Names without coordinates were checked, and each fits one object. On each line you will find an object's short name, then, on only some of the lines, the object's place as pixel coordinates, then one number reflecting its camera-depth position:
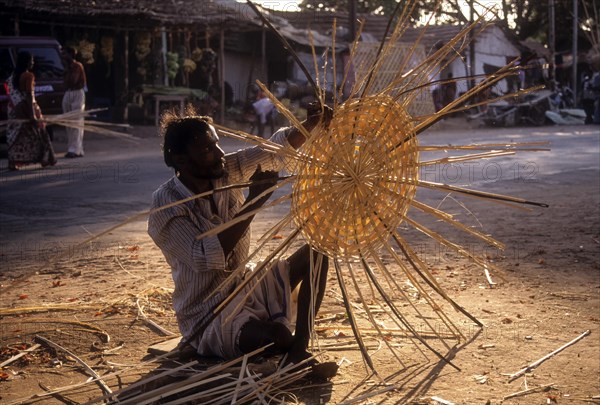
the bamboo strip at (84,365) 3.03
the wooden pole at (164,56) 20.09
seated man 3.10
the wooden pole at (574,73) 26.73
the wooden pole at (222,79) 19.46
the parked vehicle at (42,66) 13.30
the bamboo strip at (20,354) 3.38
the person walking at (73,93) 12.47
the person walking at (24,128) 10.53
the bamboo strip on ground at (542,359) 3.17
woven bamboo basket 2.70
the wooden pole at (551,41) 27.02
